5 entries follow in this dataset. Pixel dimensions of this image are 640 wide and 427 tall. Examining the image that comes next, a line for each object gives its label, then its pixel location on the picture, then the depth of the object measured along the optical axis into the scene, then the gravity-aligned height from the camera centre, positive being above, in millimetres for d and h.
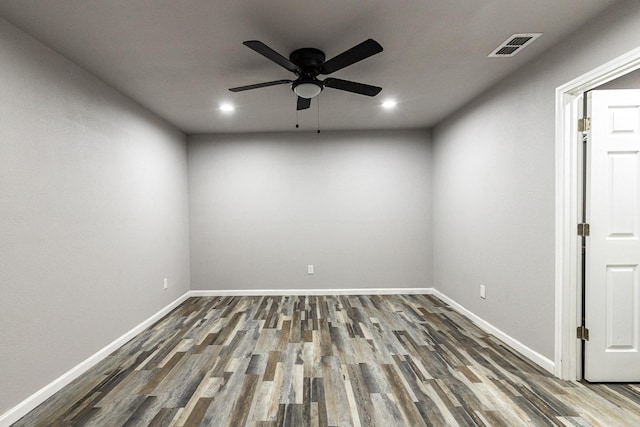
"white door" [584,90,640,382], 2088 -217
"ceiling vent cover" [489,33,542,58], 2117 +1217
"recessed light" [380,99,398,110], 3416 +1223
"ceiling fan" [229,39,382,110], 1899 +986
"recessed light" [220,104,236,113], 3439 +1198
